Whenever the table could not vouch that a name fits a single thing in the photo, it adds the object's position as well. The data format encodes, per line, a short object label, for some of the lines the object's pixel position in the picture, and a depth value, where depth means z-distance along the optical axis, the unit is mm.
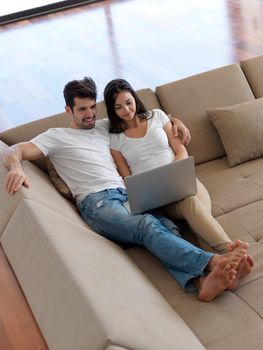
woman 2830
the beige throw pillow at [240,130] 3057
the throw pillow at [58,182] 2762
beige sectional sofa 1770
